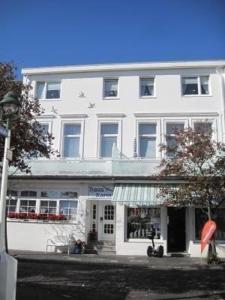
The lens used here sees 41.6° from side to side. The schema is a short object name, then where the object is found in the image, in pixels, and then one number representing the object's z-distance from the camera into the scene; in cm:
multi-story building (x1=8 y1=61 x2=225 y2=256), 1670
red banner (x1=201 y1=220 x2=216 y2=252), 1088
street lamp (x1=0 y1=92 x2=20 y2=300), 608
